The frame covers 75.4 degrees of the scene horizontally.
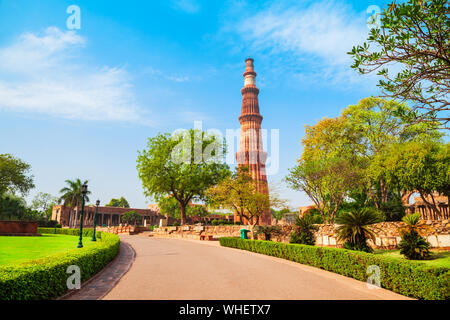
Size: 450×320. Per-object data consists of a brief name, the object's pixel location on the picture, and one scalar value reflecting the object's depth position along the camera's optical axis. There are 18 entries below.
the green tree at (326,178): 30.88
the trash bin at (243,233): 25.75
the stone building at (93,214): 73.38
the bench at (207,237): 31.73
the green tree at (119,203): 122.04
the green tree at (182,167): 40.44
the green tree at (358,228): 12.96
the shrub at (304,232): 16.62
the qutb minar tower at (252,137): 90.38
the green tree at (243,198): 27.72
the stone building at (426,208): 37.59
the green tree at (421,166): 25.58
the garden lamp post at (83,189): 16.85
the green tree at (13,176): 48.00
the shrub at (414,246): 13.25
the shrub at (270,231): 24.75
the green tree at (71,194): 66.25
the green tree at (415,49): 7.42
